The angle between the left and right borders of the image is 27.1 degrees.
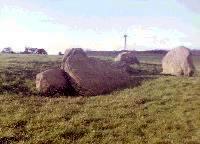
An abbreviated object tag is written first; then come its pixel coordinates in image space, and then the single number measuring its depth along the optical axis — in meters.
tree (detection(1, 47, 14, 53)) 85.06
